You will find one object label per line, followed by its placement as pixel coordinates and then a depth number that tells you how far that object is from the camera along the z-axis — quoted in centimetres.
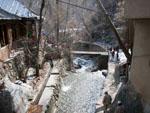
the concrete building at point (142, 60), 479
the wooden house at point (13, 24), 1054
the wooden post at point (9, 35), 1137
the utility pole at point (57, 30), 1555
